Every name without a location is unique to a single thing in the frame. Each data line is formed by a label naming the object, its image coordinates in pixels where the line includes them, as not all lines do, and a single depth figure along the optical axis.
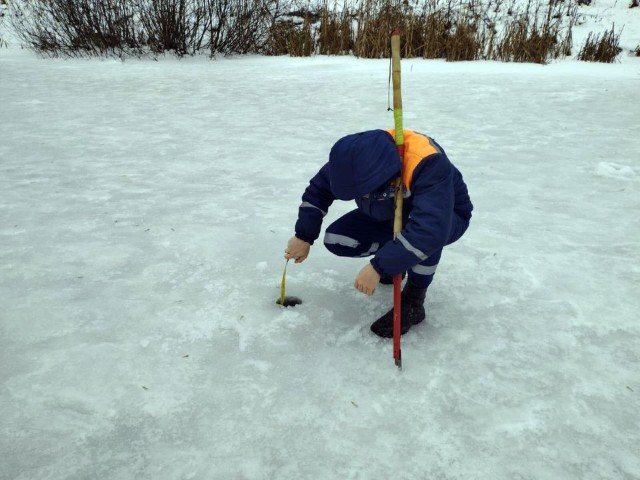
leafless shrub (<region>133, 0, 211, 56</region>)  8.57
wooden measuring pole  1.43
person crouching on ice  1.52
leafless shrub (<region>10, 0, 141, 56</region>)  8.70
